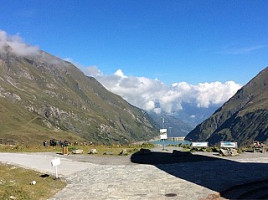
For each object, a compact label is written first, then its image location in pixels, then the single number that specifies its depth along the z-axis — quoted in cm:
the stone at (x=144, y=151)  3939
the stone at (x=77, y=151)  4260
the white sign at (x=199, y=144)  4530
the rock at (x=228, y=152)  3562
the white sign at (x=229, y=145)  3964
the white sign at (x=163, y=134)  4356
